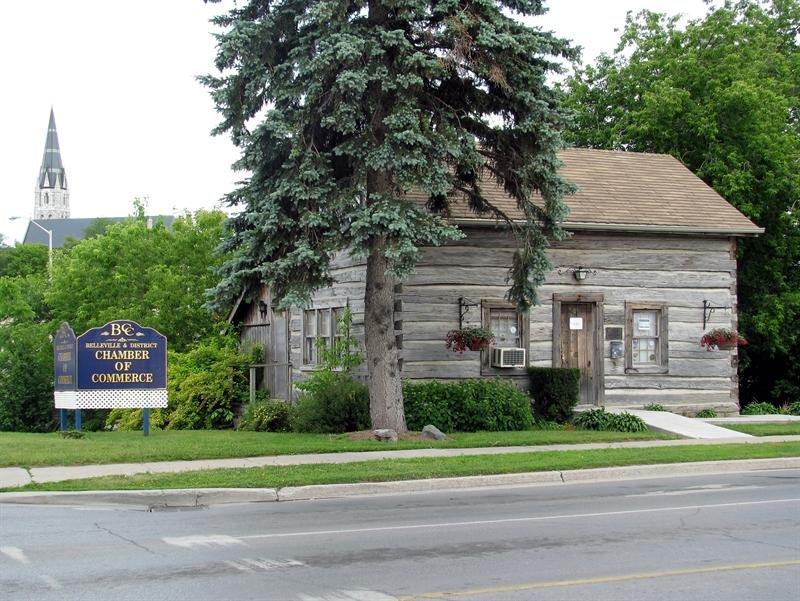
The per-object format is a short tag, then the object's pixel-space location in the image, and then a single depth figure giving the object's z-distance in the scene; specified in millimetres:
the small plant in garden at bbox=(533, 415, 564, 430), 20150
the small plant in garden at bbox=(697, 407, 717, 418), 22797
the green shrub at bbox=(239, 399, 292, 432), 21719
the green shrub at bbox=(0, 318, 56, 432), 34625
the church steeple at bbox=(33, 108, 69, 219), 163250
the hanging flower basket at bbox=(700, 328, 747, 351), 22500
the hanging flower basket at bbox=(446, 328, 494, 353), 19844
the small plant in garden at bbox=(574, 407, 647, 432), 19641
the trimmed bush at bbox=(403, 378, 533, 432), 19125
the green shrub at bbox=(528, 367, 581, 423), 20656
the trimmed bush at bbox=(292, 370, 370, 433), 19094
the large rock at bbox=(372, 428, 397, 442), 17078
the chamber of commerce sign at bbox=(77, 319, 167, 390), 18875
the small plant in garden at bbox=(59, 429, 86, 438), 18703
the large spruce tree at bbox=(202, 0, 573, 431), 16000
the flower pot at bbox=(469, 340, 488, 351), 19891
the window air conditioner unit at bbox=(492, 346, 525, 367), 20734
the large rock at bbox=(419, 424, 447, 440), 17386
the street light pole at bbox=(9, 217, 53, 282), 44491
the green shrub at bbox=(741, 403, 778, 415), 24786
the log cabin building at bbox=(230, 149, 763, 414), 20734
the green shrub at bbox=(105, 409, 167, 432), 26906
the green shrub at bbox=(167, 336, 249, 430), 26500
